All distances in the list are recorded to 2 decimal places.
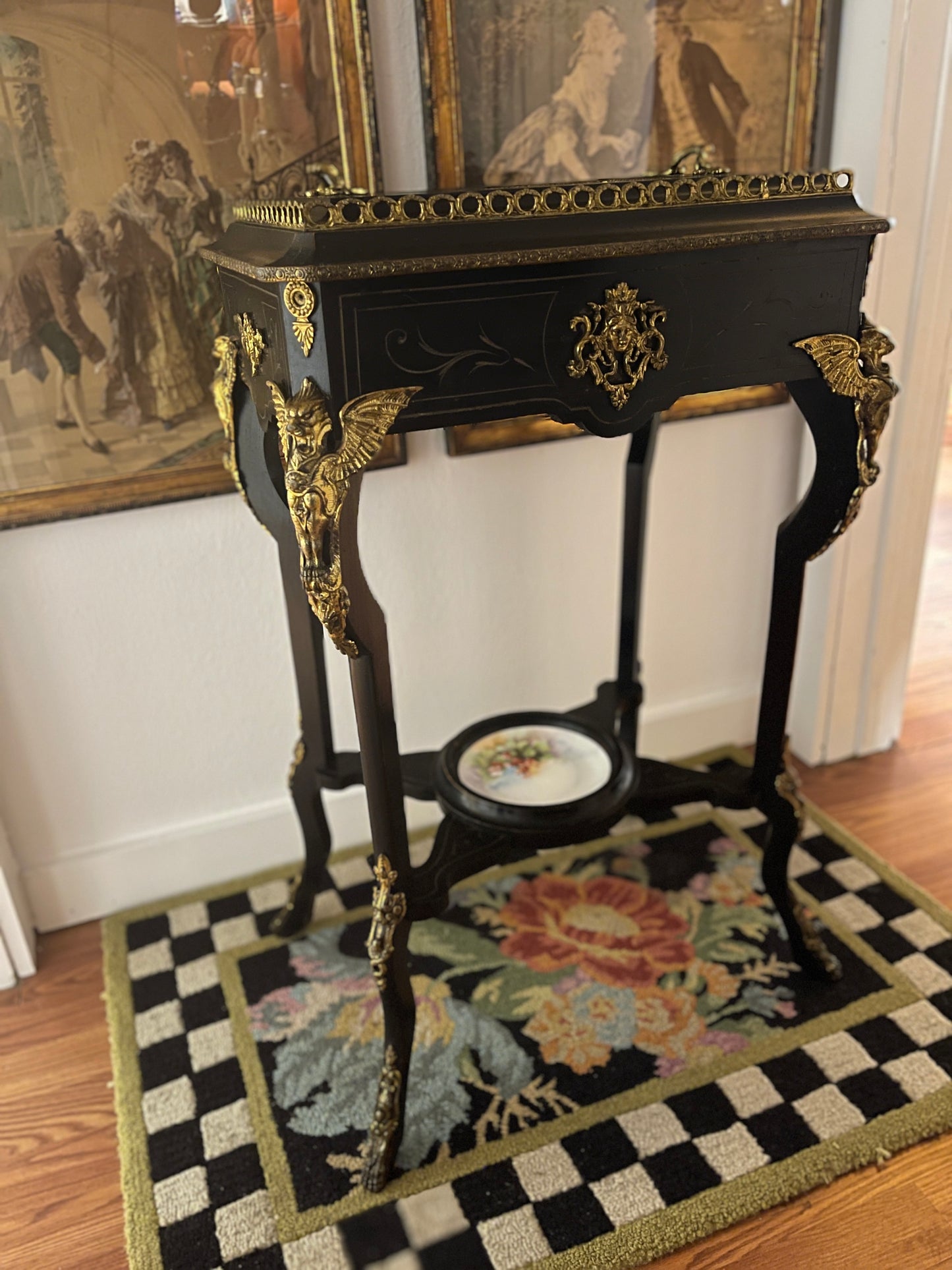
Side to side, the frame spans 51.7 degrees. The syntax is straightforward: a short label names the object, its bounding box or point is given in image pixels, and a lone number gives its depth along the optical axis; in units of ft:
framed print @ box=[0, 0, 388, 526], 4.76
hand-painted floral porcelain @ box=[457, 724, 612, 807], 5.27
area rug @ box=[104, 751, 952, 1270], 4.45
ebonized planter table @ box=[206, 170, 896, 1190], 3.53
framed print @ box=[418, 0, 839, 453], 5.24
